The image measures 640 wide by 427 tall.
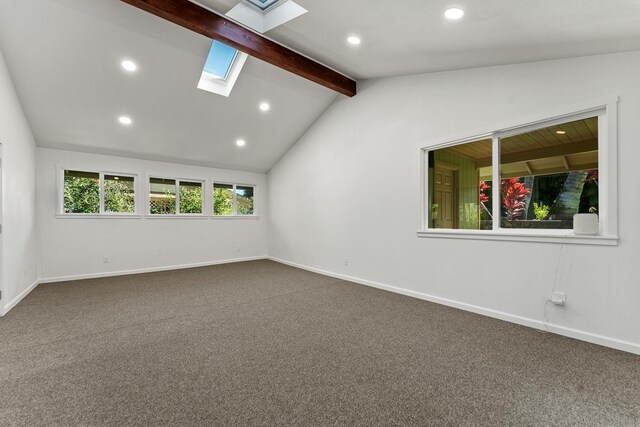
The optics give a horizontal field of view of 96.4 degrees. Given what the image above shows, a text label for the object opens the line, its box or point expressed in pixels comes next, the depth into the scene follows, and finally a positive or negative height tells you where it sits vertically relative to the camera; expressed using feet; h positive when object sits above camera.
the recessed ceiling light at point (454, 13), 7.56 +5.34
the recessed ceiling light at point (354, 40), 10.33 +6.32
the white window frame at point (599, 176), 8.03 +0.98
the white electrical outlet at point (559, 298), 8.80 -2.75
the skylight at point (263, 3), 10.44 +7.80
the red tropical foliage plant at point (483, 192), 11.15 +0.72
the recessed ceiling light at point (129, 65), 12.09 +6.37
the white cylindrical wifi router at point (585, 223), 8.27 -0.41
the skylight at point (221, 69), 14.01 +7.39
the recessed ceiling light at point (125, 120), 15.15 +5.02
